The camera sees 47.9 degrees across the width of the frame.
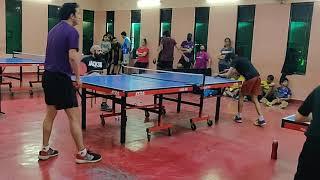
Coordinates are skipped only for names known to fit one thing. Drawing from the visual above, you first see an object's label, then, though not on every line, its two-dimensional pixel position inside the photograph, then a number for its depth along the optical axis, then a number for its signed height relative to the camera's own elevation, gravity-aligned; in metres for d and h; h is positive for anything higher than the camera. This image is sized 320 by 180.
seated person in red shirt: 13.25 -0.35
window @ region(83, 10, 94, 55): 15.77 +0.71
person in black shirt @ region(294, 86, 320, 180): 2.34 -0.61
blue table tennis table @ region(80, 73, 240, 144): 5.12 -0.59
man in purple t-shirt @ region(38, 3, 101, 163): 3.98 -0.26
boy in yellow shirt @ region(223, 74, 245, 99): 10.32 -1.20
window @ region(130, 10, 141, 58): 14.38 +0.73
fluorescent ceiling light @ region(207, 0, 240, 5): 11.17 +1.54
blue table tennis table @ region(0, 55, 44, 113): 8.30 -0.47
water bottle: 4.87 -1.32
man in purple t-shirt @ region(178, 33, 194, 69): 11.95 -0.06
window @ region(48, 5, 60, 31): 14.13 +1.13
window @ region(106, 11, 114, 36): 15.56 +1.05
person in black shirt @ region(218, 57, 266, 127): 6.85 -0.53
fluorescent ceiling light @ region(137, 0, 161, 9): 13.45 +1.68
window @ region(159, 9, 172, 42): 13.10 +1.05
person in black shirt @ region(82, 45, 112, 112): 7.09 -0.32
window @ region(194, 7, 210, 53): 11.99 +0.79
